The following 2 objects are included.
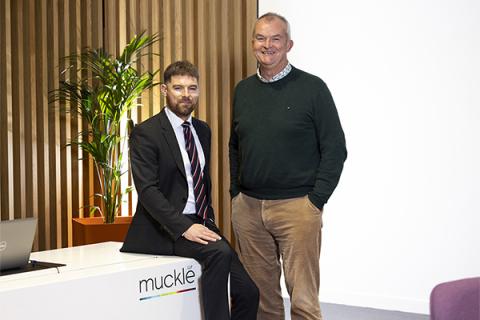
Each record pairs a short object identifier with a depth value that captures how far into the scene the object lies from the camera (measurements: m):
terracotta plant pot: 5.14
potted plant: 5.40
